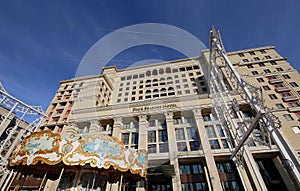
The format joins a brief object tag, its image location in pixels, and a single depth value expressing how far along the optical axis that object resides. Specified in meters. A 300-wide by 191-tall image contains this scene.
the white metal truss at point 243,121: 5.51
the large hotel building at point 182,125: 13.94
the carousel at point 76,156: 7.53
